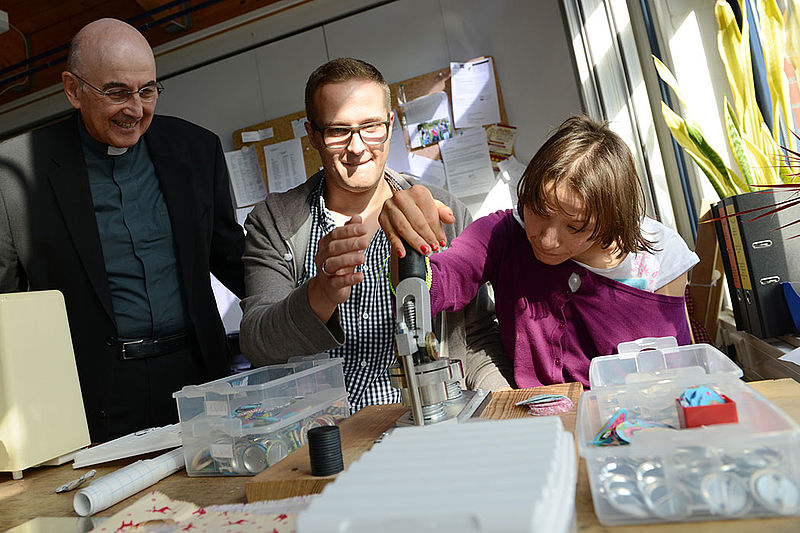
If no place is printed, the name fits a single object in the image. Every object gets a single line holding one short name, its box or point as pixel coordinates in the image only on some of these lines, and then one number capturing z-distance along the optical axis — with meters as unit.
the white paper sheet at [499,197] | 3.17
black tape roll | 0.79
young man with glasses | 1.36
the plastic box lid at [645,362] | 0.99
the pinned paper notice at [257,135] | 3.70
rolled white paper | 0.90
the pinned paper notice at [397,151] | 3.33
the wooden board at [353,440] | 0.80
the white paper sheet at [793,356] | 1.05
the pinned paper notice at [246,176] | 3.76
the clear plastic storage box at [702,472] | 0.55
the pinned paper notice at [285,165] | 3.65
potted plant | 1.32
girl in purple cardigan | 1.26
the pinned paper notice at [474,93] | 3.15
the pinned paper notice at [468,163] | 3.17
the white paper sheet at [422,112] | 3.25
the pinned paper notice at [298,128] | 3.60
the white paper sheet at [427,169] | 3.26
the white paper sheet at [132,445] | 1.15
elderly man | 1.75
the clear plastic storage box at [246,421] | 0.95
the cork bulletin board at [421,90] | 3.25
